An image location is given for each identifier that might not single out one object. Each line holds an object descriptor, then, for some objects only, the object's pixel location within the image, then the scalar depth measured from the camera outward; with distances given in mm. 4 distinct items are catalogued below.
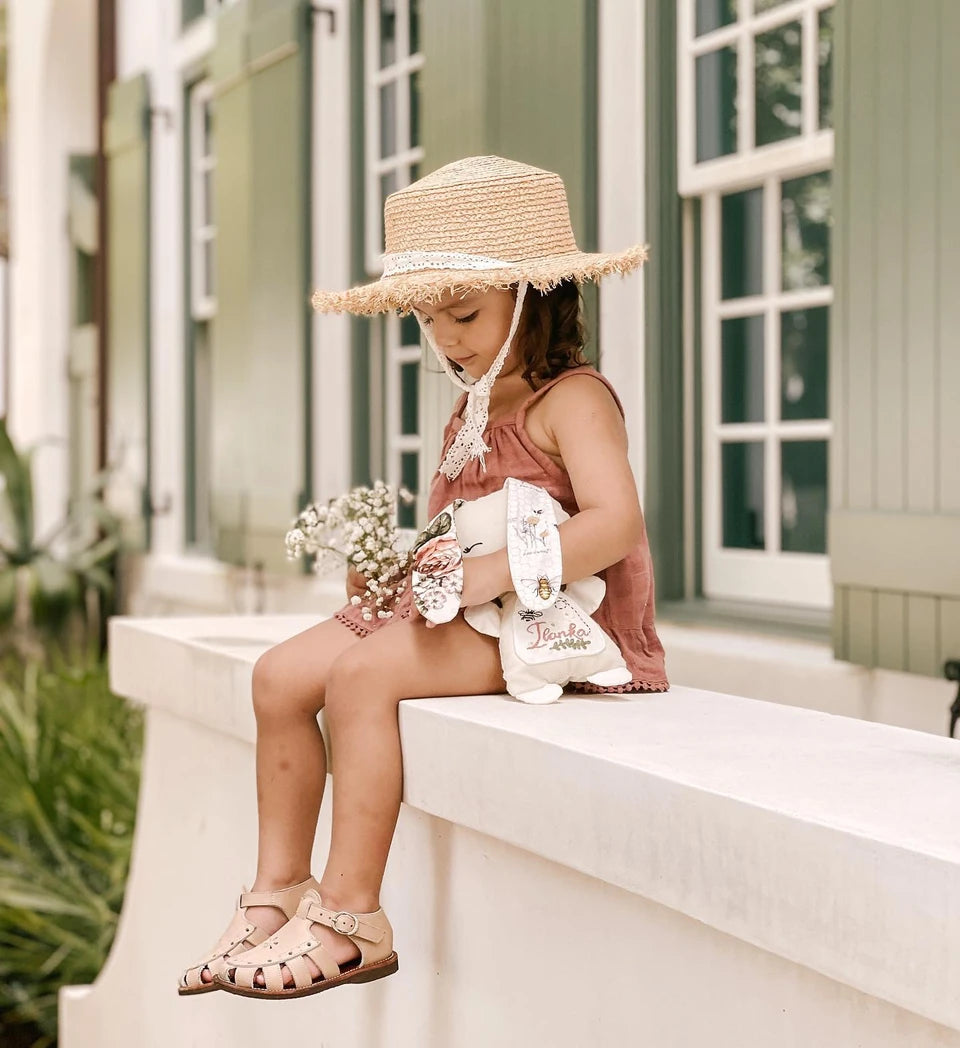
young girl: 1942
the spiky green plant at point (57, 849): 4359
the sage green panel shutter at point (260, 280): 5199
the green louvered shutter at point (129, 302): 6715
